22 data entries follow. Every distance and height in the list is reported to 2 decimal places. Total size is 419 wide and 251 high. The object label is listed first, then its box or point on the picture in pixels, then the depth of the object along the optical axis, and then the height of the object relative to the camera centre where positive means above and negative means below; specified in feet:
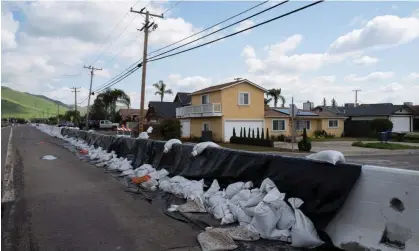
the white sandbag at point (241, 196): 19.42 -3.86
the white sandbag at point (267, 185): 18.12 -3.01
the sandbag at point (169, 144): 32.27 -1.65
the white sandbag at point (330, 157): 15.78 -1.33
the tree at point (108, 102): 262.53 +17.67
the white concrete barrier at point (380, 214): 12.79 -3.32
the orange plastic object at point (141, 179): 30.47 -4.62
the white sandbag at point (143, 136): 46.30 -1.31
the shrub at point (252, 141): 93.39 -4.00
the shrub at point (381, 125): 130.82 +1.27
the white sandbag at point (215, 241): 14.97 -5.03
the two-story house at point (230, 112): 113.80 +4.99
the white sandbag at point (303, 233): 15.10 -4.57
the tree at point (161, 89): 243.73 +25.61
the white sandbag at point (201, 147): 26.76 -1.56
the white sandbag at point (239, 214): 17.91 -4.54
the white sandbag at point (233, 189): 20.72 -3.66
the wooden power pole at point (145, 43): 84.53 +20.12
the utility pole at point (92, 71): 186.41 +28.80
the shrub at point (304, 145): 79.82 -3.95
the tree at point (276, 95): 218.79 +20.13
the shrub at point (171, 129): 114.73 -0.88
